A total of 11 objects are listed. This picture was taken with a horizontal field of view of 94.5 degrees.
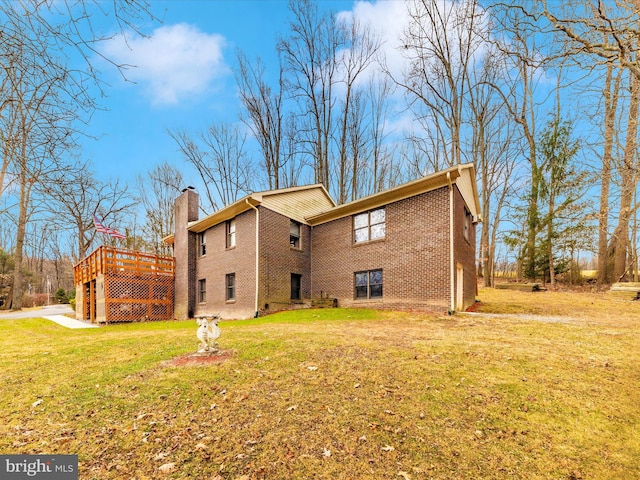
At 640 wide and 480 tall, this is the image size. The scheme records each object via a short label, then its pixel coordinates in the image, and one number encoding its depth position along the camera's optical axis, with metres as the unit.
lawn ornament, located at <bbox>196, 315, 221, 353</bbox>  5.87
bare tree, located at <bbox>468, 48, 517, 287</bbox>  22.62
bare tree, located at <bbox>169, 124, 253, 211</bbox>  26.23
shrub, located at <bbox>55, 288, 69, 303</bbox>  31.48
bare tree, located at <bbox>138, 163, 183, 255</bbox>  29.06
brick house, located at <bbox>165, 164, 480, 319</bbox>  11.05
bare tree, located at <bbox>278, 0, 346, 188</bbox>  22.83
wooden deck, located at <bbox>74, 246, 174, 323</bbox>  15.12
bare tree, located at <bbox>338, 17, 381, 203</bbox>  22.72
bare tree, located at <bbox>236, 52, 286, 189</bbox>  24.23
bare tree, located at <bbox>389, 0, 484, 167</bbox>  19.36
